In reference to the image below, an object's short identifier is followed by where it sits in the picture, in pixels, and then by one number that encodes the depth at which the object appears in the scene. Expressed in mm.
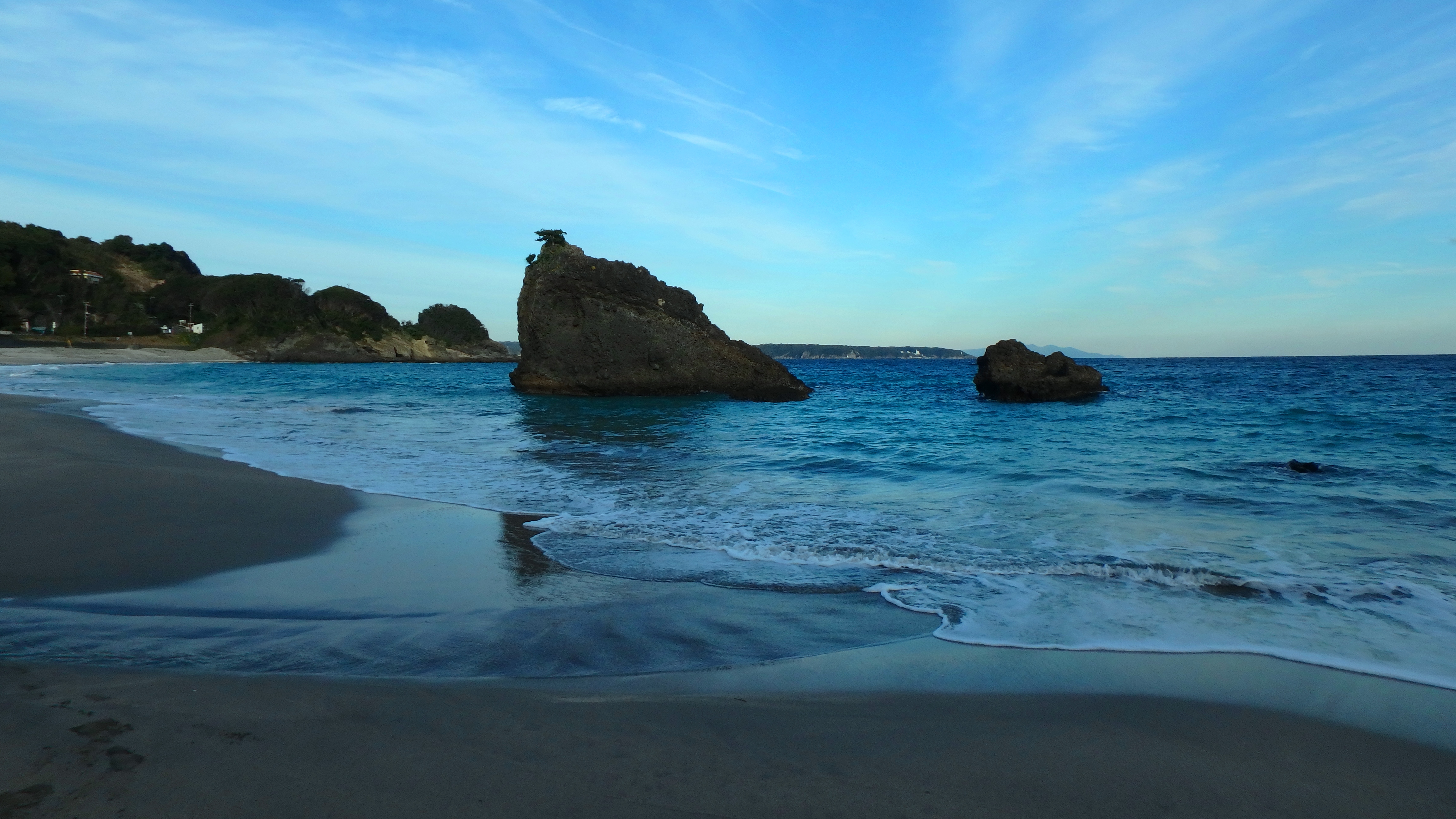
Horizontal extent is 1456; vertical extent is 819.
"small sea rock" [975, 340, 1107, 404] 25188
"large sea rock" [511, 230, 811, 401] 27297
